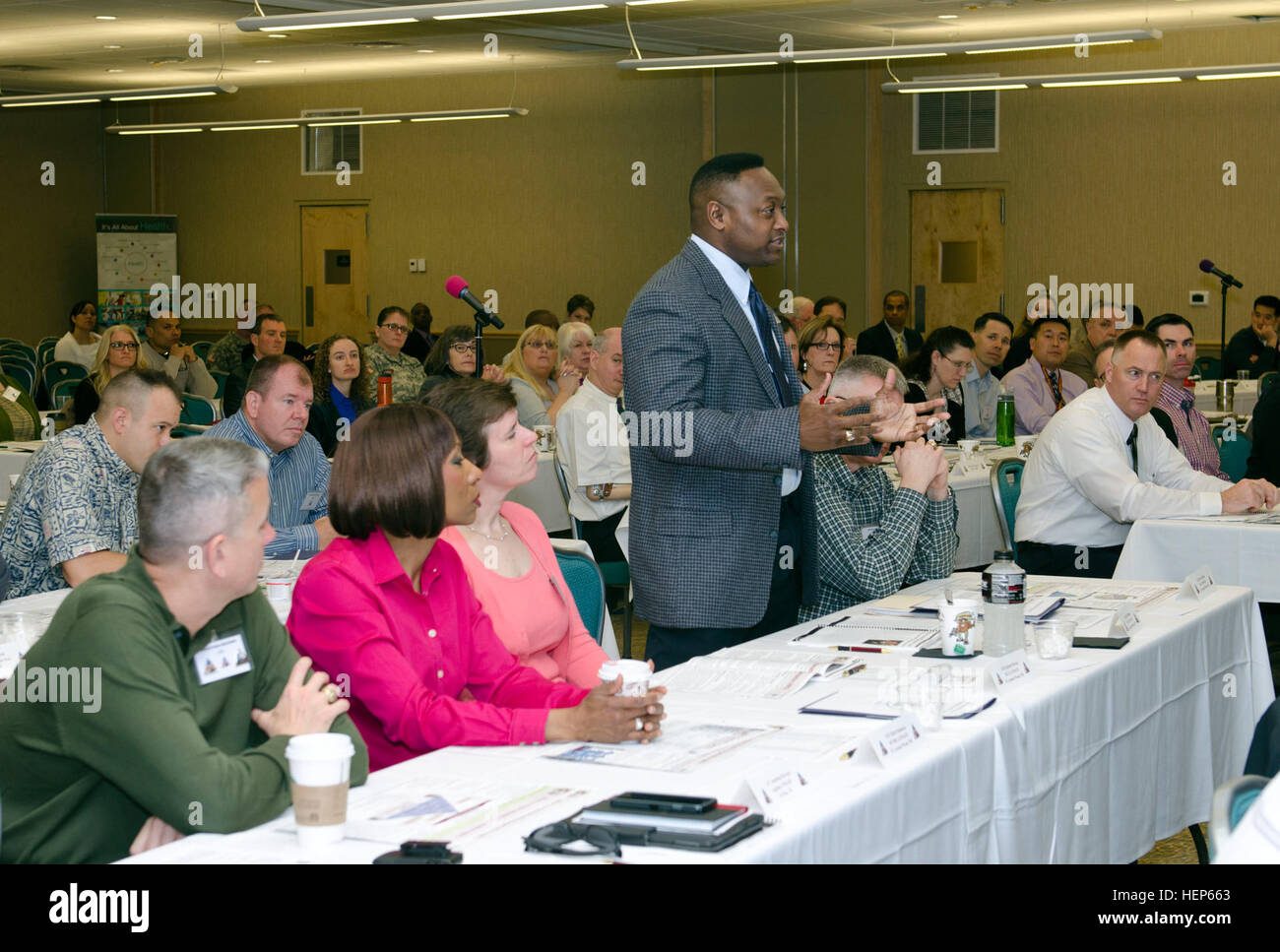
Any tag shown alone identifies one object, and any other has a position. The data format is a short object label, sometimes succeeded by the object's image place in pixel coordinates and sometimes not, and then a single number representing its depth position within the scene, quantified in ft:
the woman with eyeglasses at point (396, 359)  28.58
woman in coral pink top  9.22
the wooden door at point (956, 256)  44.24
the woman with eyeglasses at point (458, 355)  25.50
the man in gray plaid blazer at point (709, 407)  10.00
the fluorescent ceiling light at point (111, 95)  37.47
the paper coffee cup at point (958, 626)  9.13
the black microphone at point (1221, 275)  35.83
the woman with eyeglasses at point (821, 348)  23.81
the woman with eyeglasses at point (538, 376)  25.55
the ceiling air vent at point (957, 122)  44.04
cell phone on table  5.86
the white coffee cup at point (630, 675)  7.29
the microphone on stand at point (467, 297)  17.91
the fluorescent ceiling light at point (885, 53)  29.94
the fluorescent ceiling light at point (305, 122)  43.78
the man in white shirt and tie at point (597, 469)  18.39
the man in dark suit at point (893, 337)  39.55
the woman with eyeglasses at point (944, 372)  22.76
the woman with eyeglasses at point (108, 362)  23.24
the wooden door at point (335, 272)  53.93
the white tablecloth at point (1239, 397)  31.96
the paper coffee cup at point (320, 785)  5.66
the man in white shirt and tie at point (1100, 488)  15.20
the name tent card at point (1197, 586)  11.25
